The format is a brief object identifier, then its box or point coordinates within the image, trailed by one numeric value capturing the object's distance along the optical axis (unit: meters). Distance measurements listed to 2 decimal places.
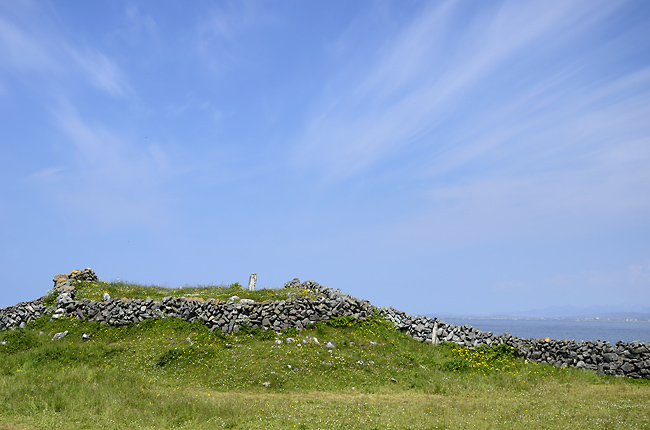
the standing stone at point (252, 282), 33.92
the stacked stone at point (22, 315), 29.47
